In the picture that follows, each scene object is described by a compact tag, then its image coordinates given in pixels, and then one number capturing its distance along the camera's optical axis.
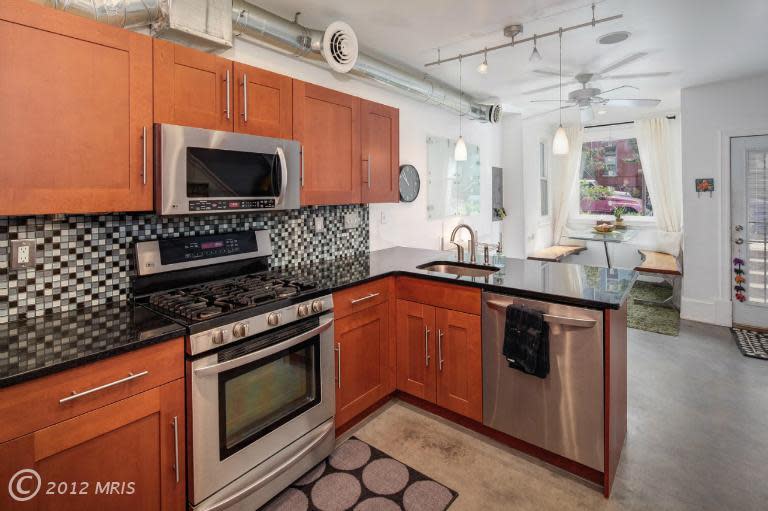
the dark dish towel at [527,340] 2.06
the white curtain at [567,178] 6.53
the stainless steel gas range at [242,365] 1.63
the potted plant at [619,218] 6.15
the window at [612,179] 6.30
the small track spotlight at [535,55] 2.88
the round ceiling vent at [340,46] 2.60
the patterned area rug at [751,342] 3.62
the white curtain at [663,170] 5.74
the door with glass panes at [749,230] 4.16
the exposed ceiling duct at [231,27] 1.76
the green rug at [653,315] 4.30
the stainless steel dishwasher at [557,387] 1.97
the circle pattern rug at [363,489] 1.92
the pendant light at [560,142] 3.34
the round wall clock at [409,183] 3.82
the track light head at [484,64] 3.31
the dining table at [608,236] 5.24
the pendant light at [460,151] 3.72
